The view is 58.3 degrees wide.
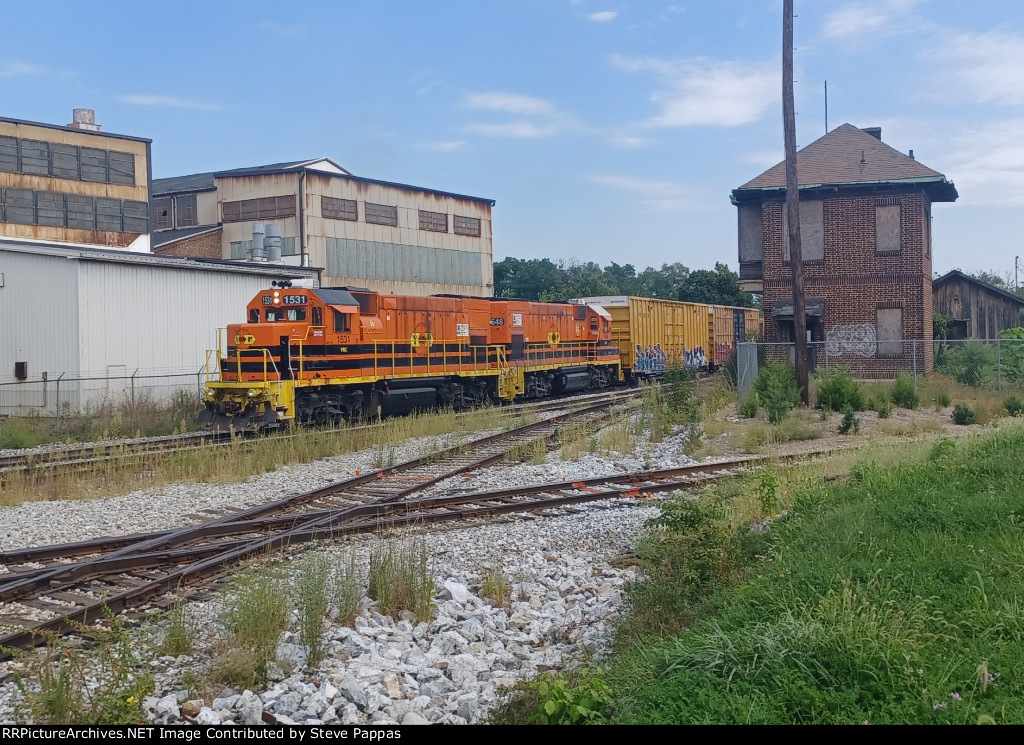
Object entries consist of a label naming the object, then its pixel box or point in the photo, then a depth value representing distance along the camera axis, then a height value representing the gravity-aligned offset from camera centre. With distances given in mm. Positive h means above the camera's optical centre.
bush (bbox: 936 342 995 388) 25984 -546
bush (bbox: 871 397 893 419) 20625 -1385
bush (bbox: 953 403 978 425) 19812 -1514
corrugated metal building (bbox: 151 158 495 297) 42531 +6696
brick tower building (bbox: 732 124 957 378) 30250 +3208
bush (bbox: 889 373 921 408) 22141 -1160
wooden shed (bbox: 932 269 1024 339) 39000 +1796
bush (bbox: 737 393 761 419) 21078 -1303
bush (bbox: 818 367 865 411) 21312 -1081
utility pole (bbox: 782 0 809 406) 21000 +3453
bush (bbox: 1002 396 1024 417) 20728 -1396
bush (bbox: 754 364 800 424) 19625 -953
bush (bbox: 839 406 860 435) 18734 -1581
